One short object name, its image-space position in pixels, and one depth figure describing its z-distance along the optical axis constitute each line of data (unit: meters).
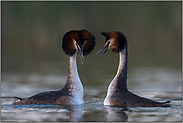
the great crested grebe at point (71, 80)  12.56
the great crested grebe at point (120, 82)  12.04
